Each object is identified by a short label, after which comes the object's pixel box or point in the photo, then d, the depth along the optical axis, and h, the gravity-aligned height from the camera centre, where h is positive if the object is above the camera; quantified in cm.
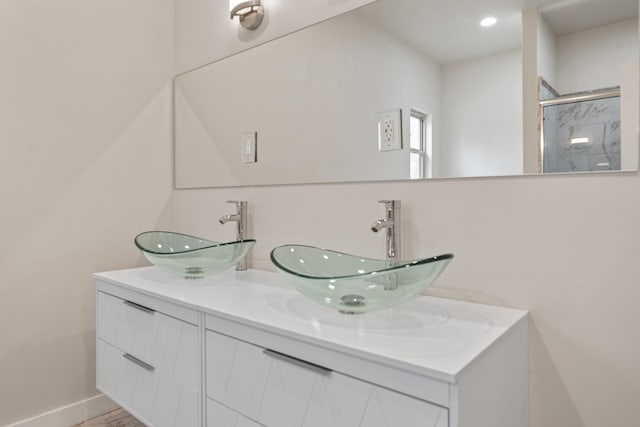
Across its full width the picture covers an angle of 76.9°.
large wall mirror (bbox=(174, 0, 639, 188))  100 +38
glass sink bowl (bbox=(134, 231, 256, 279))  150 -16
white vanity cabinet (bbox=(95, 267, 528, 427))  76 -33
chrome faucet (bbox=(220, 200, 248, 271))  172 -3
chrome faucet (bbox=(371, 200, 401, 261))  125 -5
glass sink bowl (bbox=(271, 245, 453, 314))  94 -18
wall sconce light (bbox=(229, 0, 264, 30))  172 +88
